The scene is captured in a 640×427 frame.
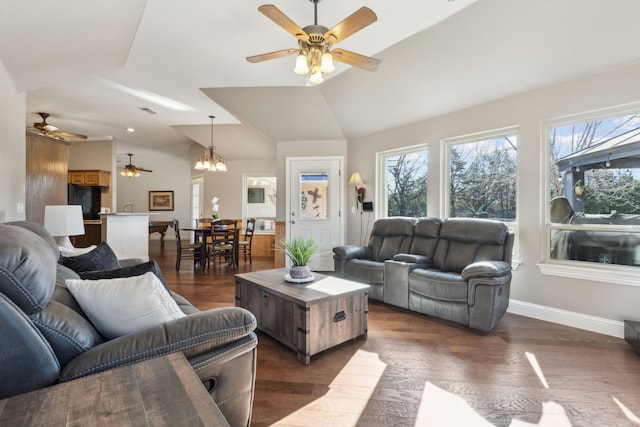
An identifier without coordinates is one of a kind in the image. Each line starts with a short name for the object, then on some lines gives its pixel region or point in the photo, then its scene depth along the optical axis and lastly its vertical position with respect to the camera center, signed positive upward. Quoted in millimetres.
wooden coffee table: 2254 -790
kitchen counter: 5320 -398
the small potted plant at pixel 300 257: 2703 -407
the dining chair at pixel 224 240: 5641 -546
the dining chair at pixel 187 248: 5574 -701
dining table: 5633 -431
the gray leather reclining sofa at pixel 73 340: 932 -473
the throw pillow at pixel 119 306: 1278 -396
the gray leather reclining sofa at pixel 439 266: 2756 -600
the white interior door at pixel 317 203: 5426 +148
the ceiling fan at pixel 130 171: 8398 +1110
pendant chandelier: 5917 +911
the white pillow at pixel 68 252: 2446 -342
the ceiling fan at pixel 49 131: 4482 +1228
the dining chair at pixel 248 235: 6384 -504
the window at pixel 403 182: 4535 +459
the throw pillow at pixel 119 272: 1934 -394
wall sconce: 5109 +456
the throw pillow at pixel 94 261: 2119 -352
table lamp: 3014 -105
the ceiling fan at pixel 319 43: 2021 +1271
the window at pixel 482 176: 3543 +444
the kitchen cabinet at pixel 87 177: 6551 +732
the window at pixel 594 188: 2738 +217
